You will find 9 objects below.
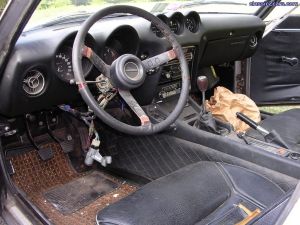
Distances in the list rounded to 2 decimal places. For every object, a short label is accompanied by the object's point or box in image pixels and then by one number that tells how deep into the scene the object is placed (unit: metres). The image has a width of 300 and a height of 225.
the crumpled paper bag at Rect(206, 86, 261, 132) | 2.84
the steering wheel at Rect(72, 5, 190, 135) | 1.71
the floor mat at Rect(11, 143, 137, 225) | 2.30
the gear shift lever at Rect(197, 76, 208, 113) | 2.38
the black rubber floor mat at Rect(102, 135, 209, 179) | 2.44
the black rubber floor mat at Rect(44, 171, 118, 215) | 2.39
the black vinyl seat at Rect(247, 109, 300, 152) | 2.44
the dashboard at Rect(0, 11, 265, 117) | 1.89
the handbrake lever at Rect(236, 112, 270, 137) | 2.41
